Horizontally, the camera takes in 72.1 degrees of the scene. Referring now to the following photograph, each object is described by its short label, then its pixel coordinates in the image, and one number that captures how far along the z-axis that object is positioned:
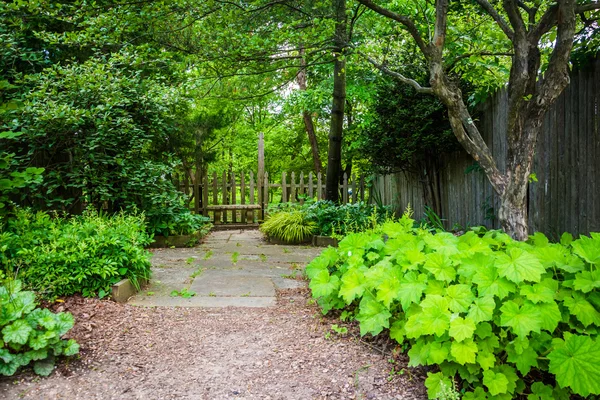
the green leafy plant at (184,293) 3.37
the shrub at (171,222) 5.82
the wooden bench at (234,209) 8.96
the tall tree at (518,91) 2.79
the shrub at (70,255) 2.91
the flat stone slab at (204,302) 3.16
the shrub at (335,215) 6.32
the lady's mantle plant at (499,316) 1.71
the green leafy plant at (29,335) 1.93
